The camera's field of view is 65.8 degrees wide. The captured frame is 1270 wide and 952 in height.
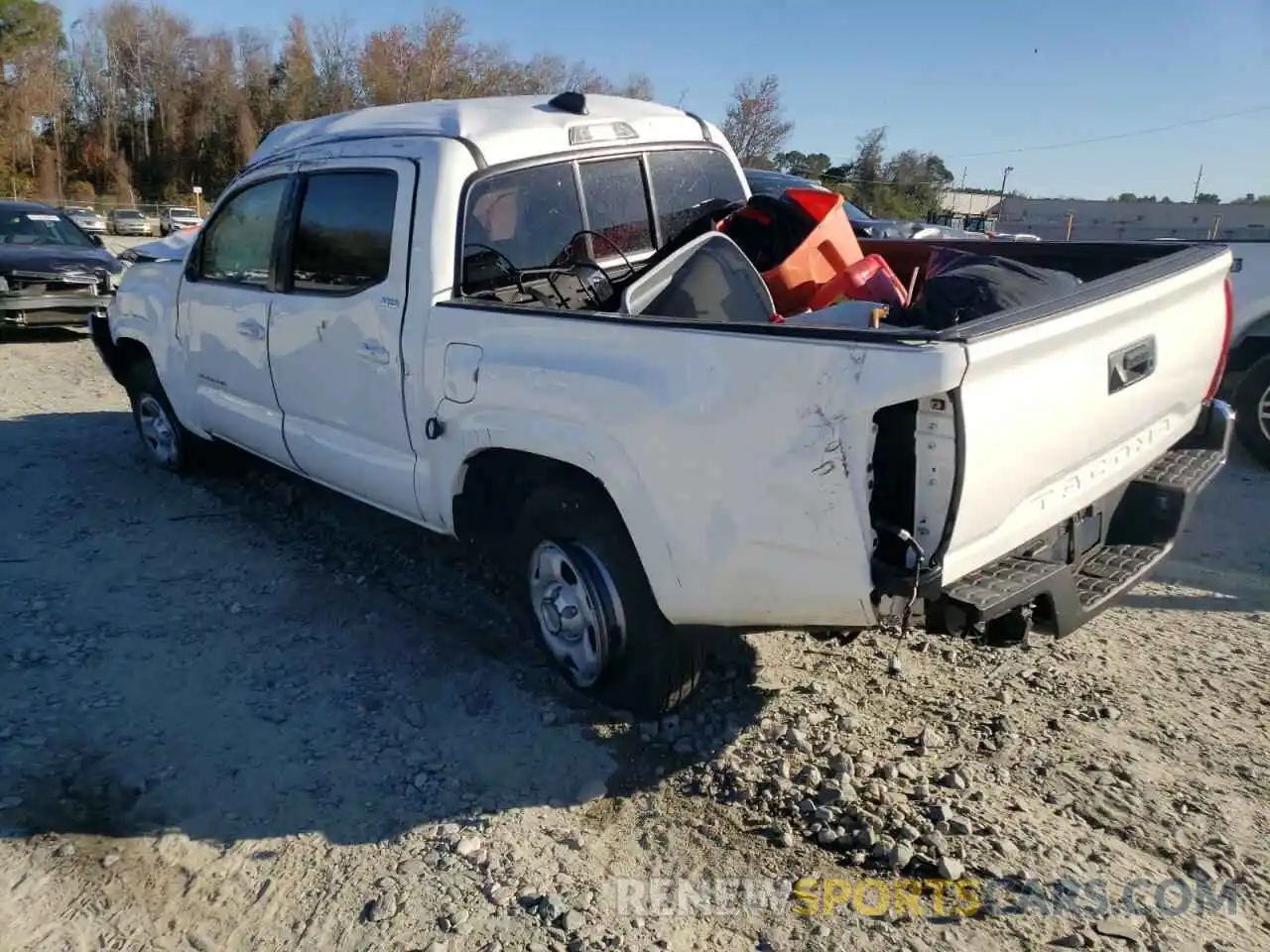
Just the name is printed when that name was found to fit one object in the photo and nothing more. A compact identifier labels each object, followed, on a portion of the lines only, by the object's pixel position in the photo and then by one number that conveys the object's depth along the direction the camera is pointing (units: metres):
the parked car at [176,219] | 43.09
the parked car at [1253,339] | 6.32
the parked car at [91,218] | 36.68
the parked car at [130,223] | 44.06
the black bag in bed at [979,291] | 3.03
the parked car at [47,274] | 10.48
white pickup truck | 2.45
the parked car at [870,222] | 11.64
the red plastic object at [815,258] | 4.09
